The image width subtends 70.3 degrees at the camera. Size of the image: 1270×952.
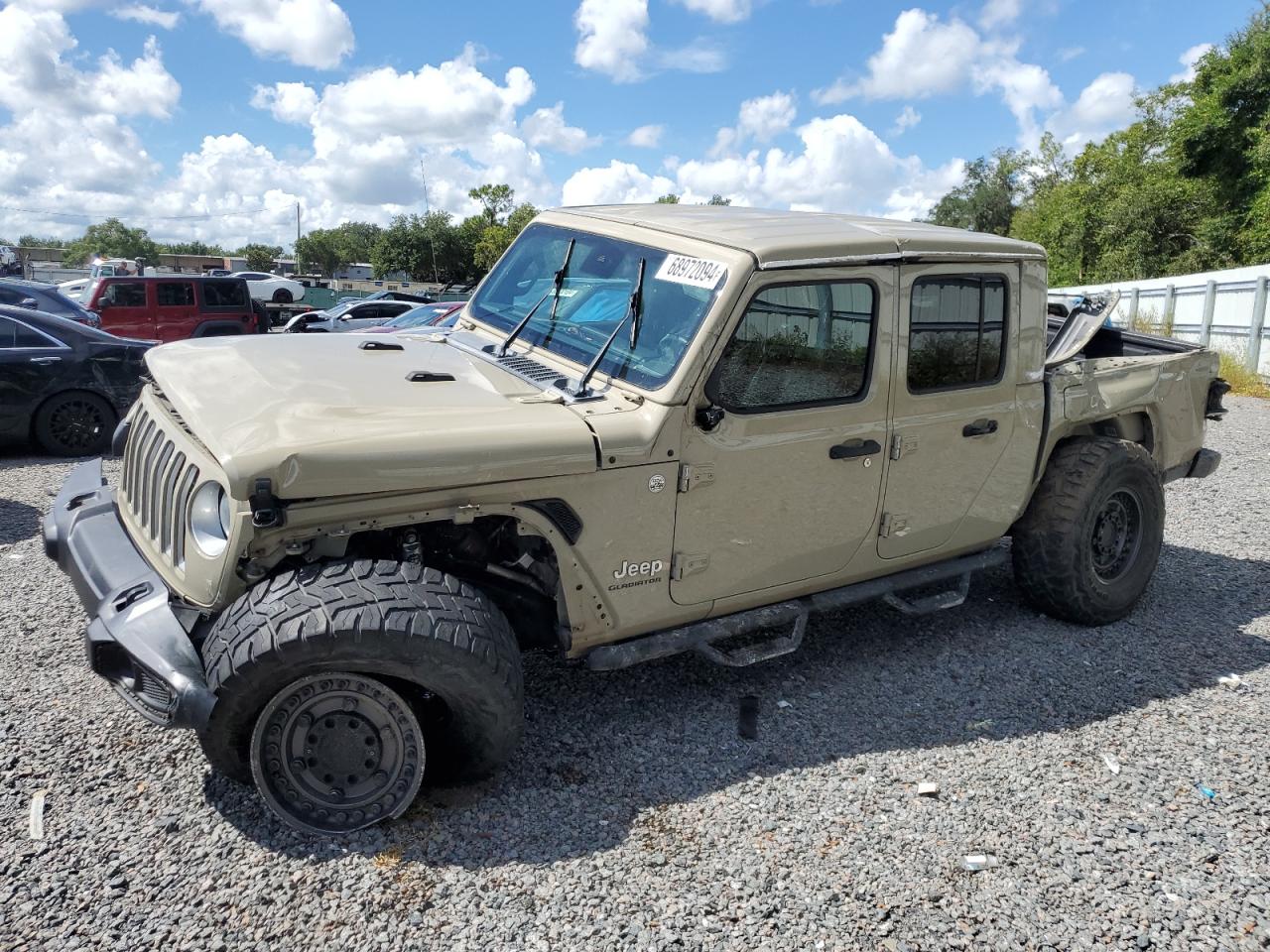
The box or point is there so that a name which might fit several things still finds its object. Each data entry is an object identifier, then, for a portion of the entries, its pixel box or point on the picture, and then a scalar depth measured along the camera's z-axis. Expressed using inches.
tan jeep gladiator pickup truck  109.0
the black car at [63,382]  310.0
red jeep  645.9
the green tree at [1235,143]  1164.5
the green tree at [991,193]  2647.6
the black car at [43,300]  472.4
